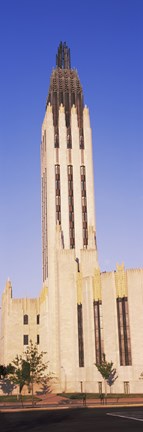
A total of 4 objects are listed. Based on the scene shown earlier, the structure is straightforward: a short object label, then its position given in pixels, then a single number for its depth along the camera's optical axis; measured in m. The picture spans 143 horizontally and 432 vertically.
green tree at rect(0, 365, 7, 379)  85.94
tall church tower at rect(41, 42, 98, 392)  76.88
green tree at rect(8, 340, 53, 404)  64.44
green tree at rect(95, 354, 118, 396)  64.25
